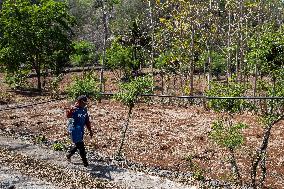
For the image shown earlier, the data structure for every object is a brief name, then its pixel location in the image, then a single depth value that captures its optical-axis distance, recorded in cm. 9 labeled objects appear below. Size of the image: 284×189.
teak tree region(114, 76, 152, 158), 1435
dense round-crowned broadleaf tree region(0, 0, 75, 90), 3528
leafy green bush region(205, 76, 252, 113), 1375
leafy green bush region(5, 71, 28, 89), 3659
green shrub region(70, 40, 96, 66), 4668
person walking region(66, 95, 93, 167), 1112
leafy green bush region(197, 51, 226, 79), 5616
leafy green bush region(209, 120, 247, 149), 1215
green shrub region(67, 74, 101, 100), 1612
